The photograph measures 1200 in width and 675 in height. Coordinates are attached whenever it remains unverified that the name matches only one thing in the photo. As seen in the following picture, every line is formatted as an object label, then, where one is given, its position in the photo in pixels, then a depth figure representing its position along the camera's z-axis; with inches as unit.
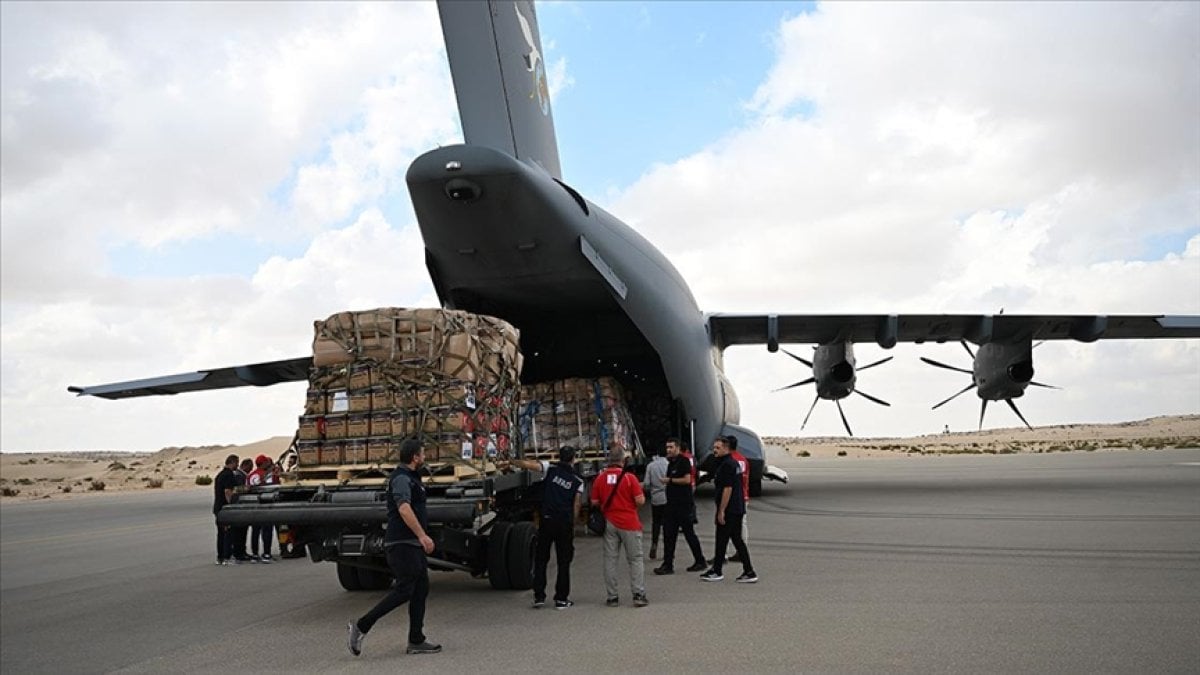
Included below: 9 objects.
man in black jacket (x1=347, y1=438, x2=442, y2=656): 225.3
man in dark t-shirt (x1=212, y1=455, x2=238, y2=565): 416.8
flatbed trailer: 270.8
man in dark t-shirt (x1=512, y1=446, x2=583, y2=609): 285.1
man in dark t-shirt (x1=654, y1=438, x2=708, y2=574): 346.6
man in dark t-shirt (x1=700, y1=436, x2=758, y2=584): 318.0
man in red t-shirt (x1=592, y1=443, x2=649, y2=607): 289.0
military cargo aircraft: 364.5
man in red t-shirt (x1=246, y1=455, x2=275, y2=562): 437.3
